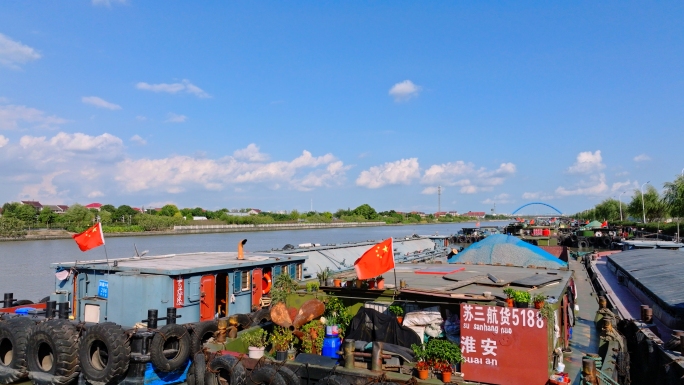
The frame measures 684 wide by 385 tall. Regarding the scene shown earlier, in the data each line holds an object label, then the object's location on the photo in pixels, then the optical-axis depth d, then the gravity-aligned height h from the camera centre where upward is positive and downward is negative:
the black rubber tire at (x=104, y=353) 11.04 -3.02
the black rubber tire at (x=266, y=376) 8.90 -2.87
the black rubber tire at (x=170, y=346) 11.26 -2.97
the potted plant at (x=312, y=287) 10.64 -1.47
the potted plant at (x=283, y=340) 9.93 -2.45
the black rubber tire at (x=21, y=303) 17.22 -2.81
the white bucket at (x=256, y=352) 9.62 -2.60
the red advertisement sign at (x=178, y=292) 12.65 -1.84
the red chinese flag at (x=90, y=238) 13.93 -0.45
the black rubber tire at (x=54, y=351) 11.73 -3.11
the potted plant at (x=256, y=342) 9.64 -2.50
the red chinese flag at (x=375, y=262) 9.34 -0.83
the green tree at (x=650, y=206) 78.88 +1.50
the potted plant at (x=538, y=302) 8.08 -1.40
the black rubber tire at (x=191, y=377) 9.94 -3.16
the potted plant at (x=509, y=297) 8.26 -1.36
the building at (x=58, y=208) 159.75 +5.03
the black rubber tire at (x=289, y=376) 8.84 -2.83
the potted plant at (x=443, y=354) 8.09 -2.27
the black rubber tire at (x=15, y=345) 12.52 -3.17
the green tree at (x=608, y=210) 119.41 +1.36
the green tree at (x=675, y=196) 52.47 +2.22
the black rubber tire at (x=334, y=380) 8.19 -2.71
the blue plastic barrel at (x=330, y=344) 9.58 -2.45
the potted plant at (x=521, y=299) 8.16 -1.37
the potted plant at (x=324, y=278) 10.86 -1.36
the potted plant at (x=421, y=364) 7.96 -2.41
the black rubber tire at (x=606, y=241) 50.84 -2.64
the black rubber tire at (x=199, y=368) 9.80 -2.95
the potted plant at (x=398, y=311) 9.38 -1.78
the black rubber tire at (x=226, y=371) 9.37 -2.93
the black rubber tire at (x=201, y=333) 12.10 -2.81
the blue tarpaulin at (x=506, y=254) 19.25 -1.52
